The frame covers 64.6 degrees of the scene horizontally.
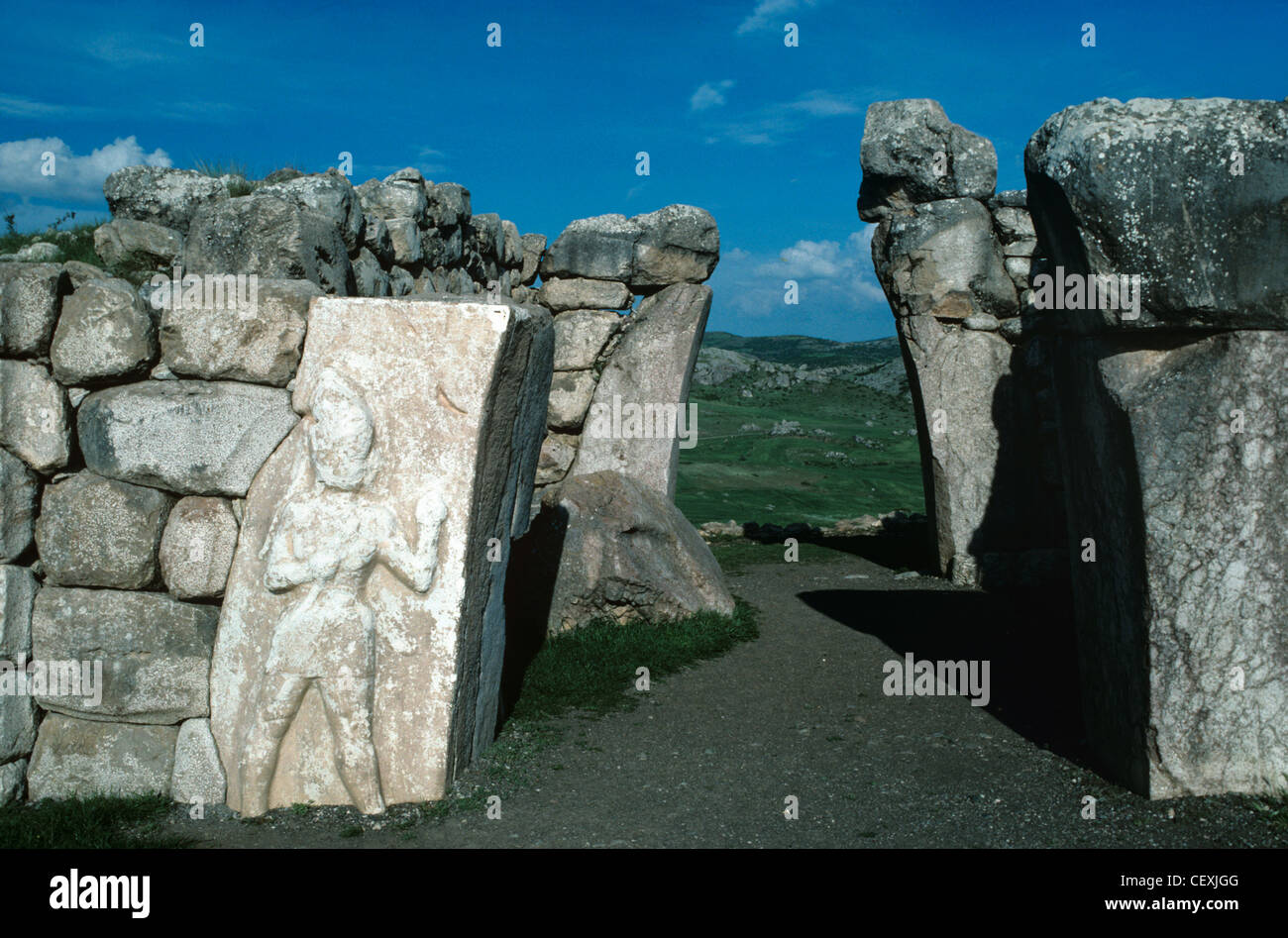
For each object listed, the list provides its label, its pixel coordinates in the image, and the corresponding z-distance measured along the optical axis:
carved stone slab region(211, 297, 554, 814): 4.29
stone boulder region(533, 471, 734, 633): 7.51
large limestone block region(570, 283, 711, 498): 10.55
